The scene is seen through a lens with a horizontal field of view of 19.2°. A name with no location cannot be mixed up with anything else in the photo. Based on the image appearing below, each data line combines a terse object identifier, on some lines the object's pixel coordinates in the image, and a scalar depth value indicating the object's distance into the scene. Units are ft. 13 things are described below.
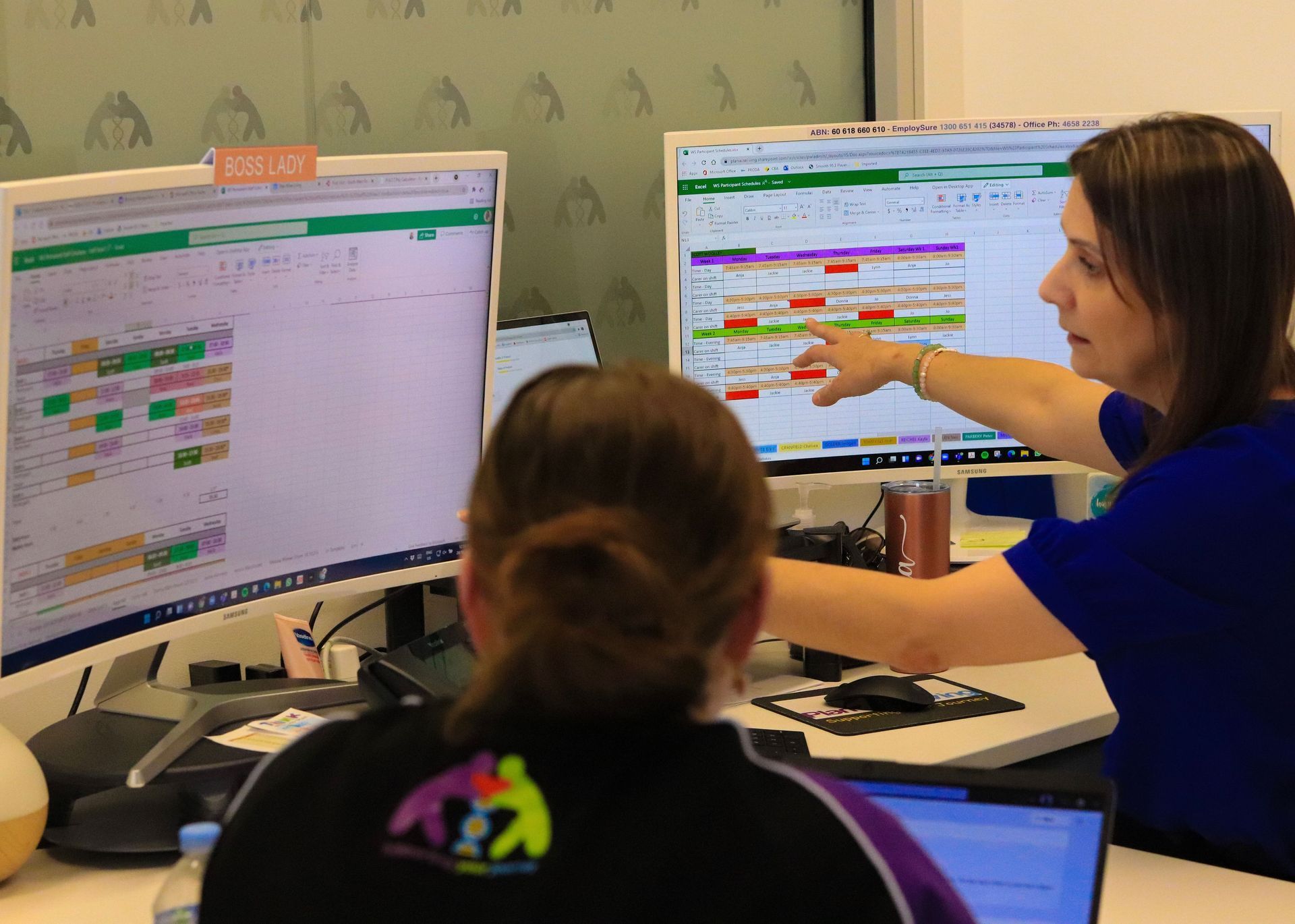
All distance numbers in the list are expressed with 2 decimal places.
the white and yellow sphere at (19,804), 12.19
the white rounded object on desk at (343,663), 13.45
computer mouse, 13.40
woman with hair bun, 8.30
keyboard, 12.88
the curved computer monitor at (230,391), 12.24
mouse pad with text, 13.29
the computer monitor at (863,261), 14.15
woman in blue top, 12.26
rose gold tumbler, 14.15
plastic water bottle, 11.65
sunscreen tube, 13.34
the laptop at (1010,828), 11.41
